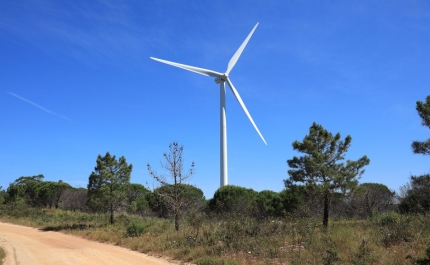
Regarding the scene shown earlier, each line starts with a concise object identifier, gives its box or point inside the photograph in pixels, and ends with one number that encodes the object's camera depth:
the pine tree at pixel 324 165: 17.77
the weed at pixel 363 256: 9.53
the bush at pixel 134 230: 19.70
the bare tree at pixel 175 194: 20.12
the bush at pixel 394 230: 11.81
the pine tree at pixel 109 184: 26.91
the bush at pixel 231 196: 30.34
